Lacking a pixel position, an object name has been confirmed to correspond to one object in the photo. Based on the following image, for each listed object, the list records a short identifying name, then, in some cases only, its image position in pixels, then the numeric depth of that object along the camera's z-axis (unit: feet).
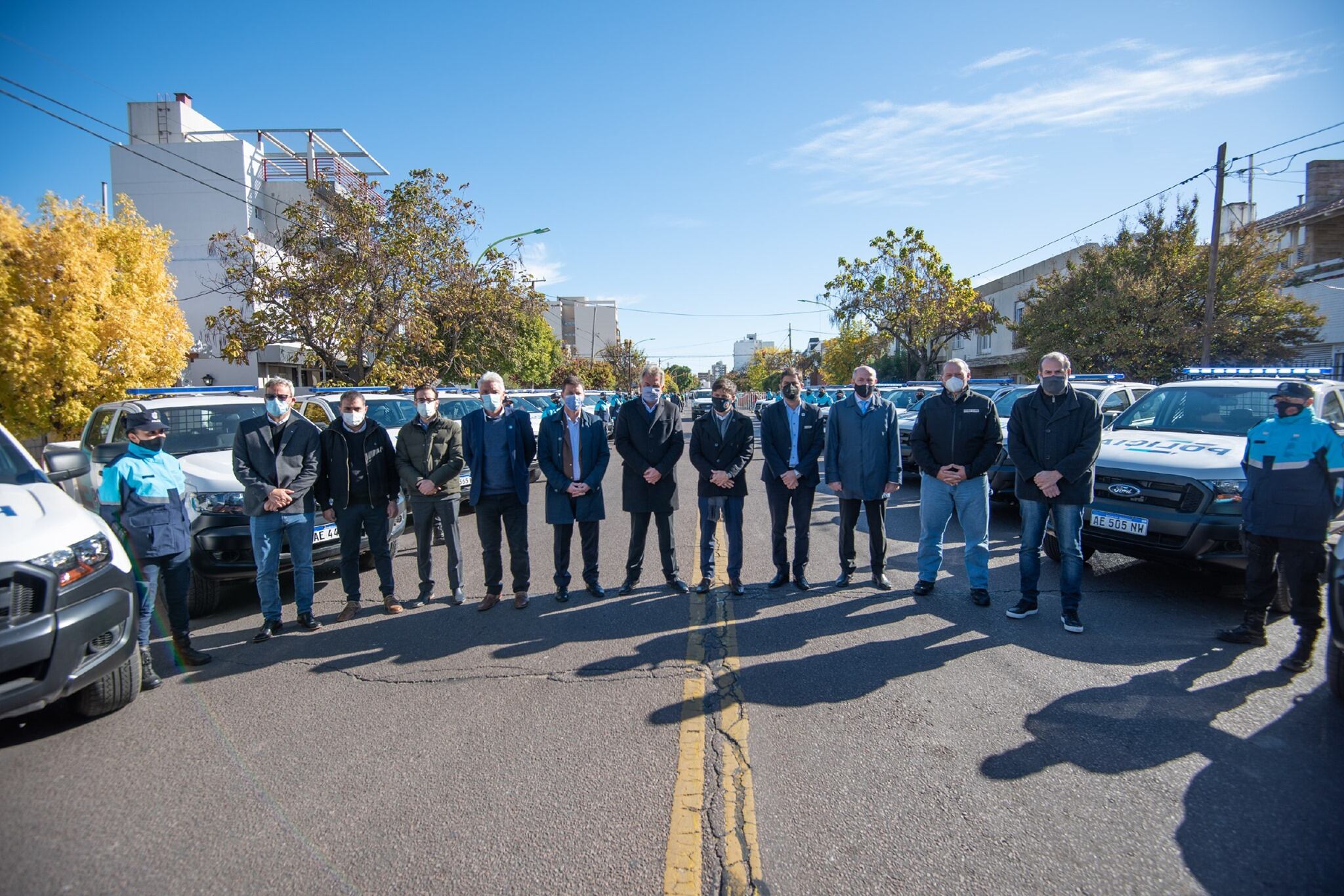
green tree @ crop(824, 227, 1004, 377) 114.93
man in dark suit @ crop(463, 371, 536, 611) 20.92
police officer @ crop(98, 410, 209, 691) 16.02
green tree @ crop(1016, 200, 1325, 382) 64.59
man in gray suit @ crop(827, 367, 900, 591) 21.80
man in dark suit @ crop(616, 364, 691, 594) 21.84
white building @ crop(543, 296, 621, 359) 365.20
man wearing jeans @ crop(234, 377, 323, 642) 18.63
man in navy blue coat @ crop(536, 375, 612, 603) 21.38
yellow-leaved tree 41.75
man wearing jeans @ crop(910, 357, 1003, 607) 20.16
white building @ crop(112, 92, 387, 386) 95.20
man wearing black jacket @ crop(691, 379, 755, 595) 21.67
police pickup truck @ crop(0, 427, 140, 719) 11.51
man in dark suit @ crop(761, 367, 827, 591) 22.29
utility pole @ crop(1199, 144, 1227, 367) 57.62
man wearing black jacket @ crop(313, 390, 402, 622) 20.15
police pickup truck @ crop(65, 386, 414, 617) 20.16
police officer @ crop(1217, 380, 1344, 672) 15.29
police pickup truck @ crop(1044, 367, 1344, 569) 19.24
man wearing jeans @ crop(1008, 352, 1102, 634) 18.25
